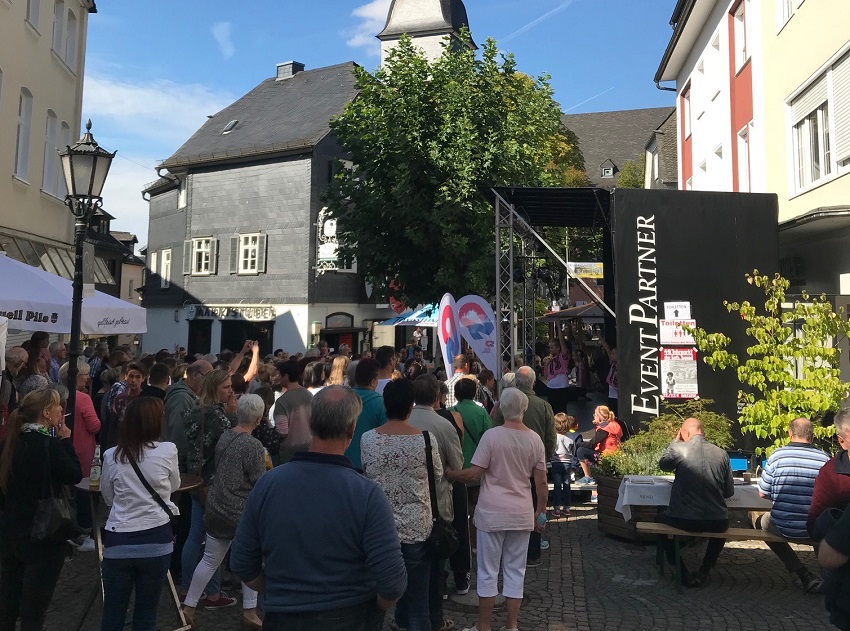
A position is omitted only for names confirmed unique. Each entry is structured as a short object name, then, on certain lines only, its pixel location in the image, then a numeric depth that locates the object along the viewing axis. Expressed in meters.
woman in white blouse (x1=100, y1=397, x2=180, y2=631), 4.19
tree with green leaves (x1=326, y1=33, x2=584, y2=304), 16.80
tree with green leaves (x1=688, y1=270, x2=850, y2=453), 8.31
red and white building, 13.63
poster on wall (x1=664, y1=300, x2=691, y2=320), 10.16
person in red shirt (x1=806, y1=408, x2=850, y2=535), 4.49
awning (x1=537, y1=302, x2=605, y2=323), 20.05
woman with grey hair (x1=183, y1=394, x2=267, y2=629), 5.16
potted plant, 7.92
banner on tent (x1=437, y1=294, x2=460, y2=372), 11.08
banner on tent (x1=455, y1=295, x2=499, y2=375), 11.79
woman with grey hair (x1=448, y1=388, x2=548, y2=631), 5.25
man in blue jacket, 2.81
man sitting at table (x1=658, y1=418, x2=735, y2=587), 6.46
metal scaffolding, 12.37
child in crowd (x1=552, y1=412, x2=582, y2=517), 8.96
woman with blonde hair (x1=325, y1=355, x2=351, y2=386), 7.01
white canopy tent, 8.27
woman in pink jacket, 6.97
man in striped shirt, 6.11
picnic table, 7.18
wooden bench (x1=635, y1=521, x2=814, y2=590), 6.42
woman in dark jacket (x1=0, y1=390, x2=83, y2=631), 4.46
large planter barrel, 7.77
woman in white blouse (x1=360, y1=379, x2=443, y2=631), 4.44
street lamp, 7.39
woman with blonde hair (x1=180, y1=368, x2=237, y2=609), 5.73
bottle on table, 5.31
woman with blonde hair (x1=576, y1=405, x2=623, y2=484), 9.76
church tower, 36.75
